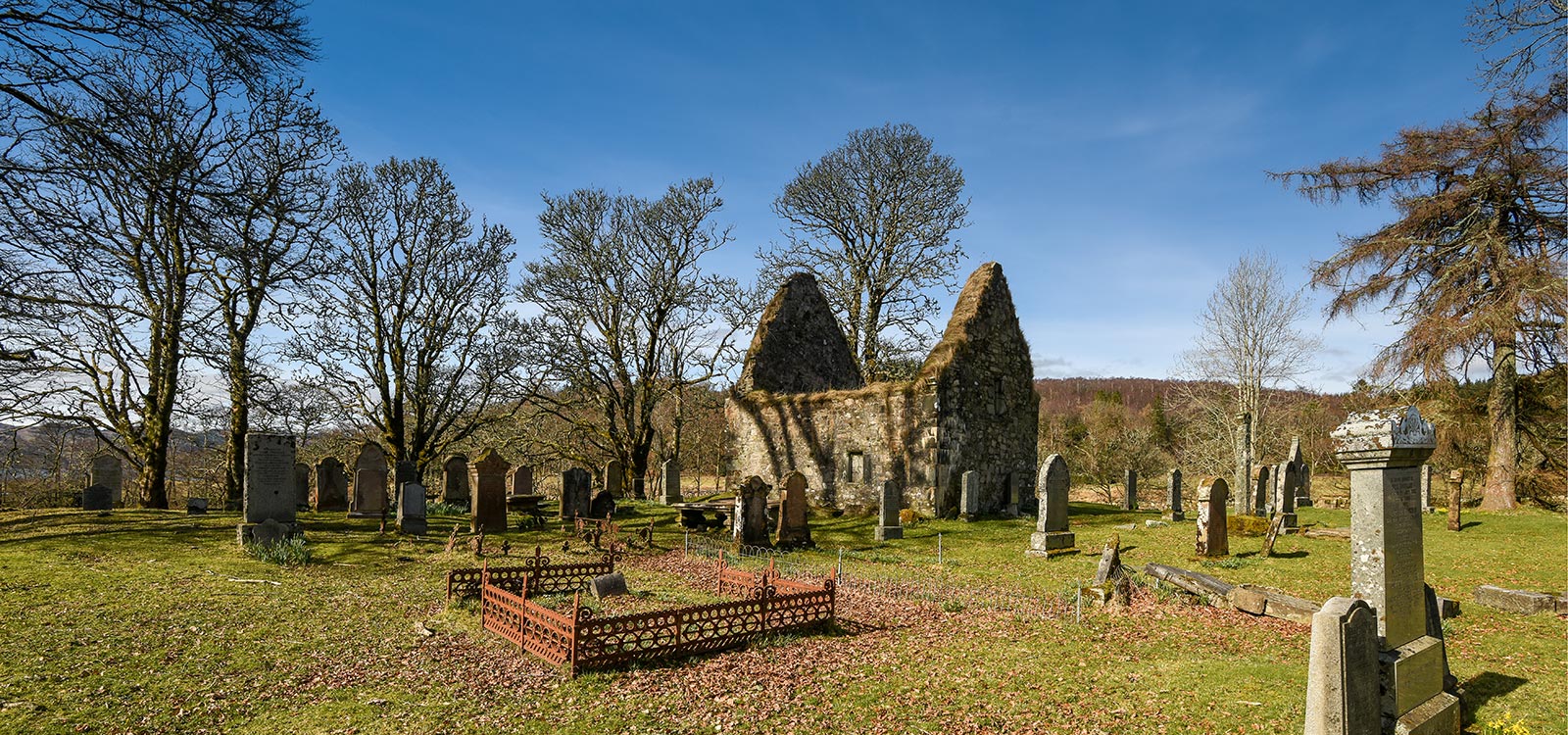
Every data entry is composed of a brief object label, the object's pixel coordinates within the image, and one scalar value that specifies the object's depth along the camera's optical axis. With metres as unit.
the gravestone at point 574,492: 18.95
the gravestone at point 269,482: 13.58
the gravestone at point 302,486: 21.42
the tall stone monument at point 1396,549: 5.35
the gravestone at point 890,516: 17.03
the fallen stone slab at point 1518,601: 8.65
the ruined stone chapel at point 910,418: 20.31
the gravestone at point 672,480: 25.05
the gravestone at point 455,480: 21.09
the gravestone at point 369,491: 17.83
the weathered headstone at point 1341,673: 4.56
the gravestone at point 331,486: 20.77
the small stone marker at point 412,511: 15.53
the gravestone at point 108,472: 18.75
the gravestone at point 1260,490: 17.69
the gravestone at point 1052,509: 14.26
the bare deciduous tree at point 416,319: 20.62
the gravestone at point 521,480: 22.92
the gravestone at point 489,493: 16.61
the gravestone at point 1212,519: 13.05
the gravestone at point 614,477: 25.42
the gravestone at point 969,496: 19.53
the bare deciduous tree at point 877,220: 27.72
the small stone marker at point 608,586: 10.73
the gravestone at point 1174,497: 19.31
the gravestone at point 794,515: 16.05
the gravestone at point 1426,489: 19.27
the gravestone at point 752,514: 15.75
